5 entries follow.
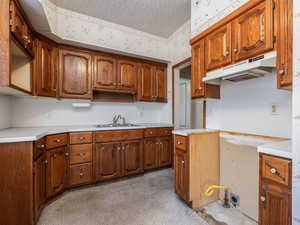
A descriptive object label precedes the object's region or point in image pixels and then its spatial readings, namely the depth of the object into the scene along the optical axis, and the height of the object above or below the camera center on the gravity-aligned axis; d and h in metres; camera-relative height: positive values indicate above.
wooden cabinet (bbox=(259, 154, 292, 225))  0.86 -0.55
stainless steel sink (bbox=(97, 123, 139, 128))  2.68 -0.26
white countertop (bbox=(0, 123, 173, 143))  1.21 -0.25
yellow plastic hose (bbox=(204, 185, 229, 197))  1.67 -0.97
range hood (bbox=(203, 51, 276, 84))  1.09 +0.39
